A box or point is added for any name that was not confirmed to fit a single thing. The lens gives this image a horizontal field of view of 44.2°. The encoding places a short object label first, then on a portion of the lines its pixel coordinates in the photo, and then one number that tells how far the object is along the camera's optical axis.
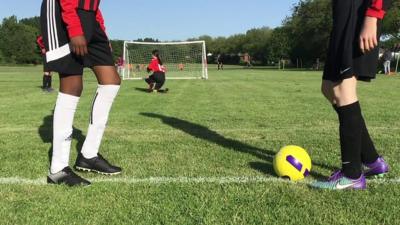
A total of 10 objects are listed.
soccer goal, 34.53
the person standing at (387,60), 36.03
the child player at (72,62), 4.12
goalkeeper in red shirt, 18.00
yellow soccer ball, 4.25
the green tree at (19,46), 118.75
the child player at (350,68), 3.77
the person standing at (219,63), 76.64
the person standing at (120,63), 35.68
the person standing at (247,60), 98.19
